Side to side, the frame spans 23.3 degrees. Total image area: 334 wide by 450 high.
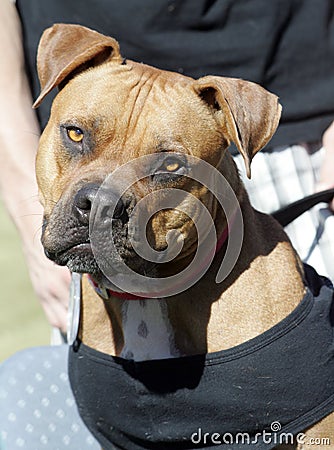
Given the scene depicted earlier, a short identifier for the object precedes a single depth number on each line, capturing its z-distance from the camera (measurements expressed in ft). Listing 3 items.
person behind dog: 10.77
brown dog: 8.11
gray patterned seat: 9.74
